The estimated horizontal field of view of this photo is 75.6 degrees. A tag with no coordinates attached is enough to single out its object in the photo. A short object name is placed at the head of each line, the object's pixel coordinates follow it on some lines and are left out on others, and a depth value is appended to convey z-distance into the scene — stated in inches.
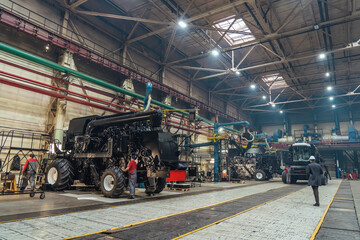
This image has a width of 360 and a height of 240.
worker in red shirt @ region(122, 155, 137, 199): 323.3
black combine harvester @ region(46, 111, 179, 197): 334.0
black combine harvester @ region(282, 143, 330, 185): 663.8
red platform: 385.4
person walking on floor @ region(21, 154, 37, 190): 378.0
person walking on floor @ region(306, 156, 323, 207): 299.8
